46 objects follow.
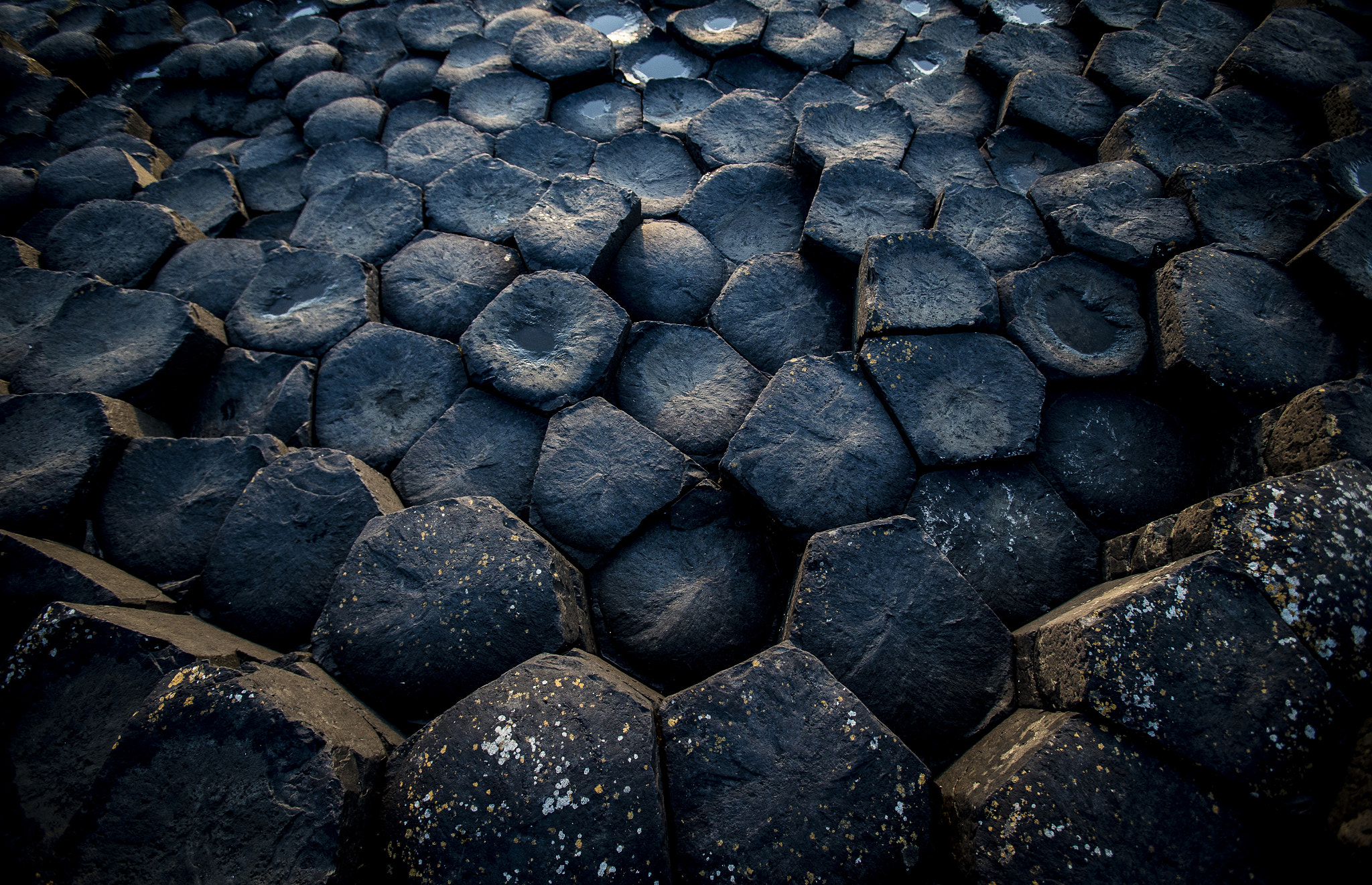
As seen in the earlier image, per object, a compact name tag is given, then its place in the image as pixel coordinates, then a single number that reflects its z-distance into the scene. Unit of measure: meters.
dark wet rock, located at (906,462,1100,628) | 1.58
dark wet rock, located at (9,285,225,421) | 1.86
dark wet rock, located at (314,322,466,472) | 1.83
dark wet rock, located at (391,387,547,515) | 1.73
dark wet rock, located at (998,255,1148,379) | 1.75
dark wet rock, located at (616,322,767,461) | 1.80
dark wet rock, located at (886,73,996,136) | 2.50
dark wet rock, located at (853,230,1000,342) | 1.75
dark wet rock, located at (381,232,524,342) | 2.03
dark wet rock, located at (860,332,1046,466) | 1.62
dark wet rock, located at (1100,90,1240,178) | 2.12
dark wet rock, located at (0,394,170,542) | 1.59
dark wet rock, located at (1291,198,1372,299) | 1.66
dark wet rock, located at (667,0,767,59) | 2.79
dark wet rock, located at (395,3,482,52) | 2.99
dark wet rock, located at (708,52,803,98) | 2.71
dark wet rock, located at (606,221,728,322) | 2.06
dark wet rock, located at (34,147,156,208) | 2.55
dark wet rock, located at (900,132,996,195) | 2.28
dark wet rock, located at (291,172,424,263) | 2.21
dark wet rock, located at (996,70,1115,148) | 2.33
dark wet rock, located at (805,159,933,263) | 1.96
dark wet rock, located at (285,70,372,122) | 2.86
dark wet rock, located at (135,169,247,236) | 2.45
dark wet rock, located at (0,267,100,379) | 2.00
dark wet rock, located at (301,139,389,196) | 2.51
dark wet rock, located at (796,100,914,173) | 2.22
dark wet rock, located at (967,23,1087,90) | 2.55
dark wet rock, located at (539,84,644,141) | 2.60
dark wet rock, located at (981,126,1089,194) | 2.30
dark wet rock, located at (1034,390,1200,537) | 1.68
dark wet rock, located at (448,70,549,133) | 2.61
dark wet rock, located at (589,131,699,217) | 2.35
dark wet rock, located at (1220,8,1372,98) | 2.25
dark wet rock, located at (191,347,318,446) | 1.83
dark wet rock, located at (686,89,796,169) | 2.38
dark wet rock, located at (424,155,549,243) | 2.22
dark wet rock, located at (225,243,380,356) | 1.97
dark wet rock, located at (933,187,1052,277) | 2.00
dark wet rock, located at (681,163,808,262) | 2.19
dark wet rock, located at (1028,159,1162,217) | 1.99
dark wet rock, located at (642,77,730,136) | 2.60
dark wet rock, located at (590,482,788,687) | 1.55
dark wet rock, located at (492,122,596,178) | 2.45
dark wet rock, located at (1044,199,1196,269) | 1.87
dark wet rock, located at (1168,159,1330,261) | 1.85
